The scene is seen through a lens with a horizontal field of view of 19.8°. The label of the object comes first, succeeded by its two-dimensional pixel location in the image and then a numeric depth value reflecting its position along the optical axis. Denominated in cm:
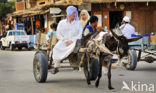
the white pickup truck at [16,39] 3609
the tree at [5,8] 6401
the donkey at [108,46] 967
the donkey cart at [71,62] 1063
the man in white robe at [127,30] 1587
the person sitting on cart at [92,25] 1104
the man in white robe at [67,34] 1104
